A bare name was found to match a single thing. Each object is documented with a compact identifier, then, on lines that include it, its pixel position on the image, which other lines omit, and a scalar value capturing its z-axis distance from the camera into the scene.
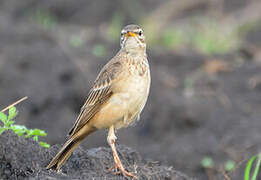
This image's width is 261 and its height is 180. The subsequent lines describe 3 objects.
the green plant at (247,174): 11.08
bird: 12.45
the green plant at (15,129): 11.07
